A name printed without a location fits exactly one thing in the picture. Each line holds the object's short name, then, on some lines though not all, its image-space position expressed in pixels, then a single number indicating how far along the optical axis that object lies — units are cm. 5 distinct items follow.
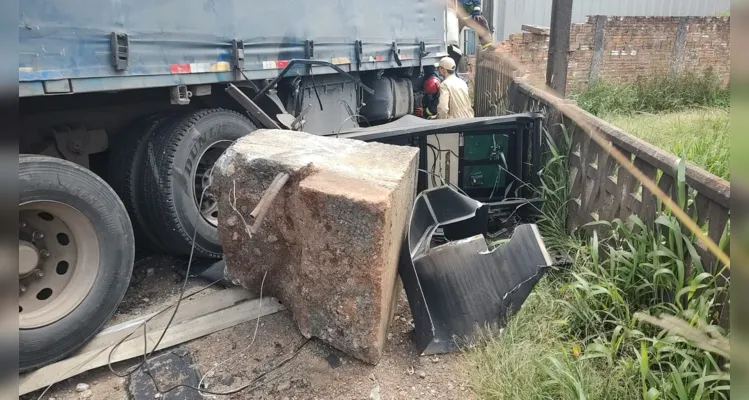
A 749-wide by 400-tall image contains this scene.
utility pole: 477
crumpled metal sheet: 288
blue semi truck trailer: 275
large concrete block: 252
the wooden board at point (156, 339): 266
